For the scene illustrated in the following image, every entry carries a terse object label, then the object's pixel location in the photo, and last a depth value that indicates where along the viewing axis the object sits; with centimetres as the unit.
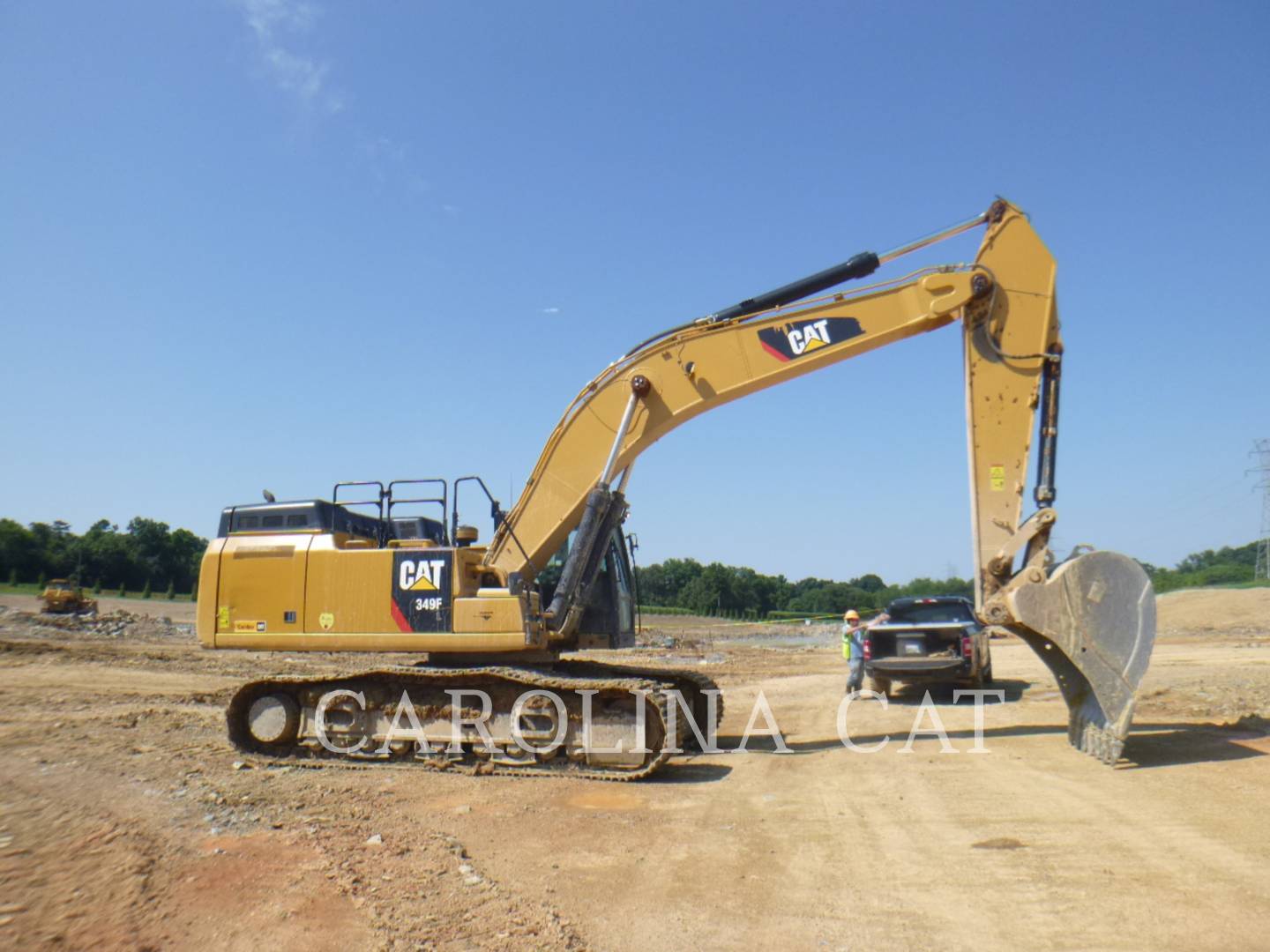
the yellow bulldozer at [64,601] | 3556
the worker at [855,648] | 1499
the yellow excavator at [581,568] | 919
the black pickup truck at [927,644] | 1364
